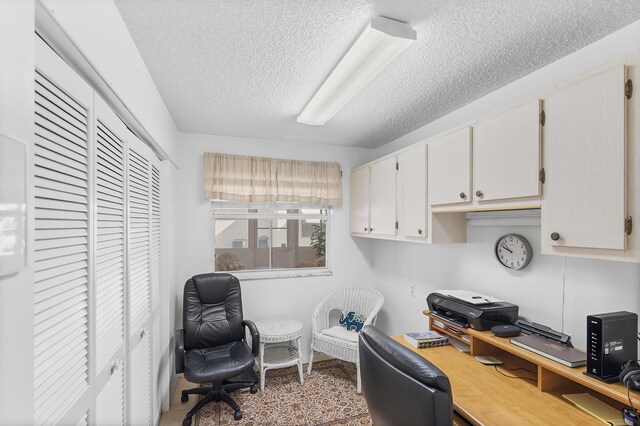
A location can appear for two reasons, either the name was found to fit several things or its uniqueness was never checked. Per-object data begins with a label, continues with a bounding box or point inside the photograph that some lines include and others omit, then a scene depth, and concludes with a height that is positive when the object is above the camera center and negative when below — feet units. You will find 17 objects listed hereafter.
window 11.12 -0.92
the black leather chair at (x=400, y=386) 3.77 -2.27
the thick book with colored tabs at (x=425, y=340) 7.10 -2.89
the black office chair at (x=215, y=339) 8.05 -3.67
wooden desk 4.42 -2.91
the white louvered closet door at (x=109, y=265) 4.02 -0.74
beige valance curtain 10.53 +1.23
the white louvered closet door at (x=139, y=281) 5.53 -1.31
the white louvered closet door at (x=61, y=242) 2.75 -0.29
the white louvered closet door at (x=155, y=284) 7.27 -1.69
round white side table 9.59 -4.45
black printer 6.36 -2.03
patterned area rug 8.08 -5.34
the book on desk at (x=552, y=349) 4.83 -2.24
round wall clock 6.33 -0.76
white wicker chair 9.59 -3.47
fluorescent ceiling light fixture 4.64 +2.68
